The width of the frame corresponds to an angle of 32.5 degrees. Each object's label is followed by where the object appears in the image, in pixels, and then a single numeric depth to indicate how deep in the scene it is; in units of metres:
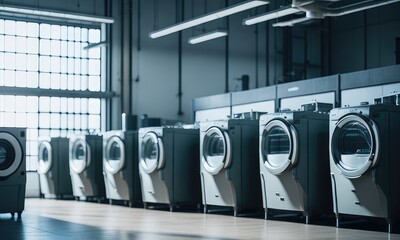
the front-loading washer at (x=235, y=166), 9.21
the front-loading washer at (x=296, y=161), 8.18
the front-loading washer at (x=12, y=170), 8.80
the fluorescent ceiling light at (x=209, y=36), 12.35
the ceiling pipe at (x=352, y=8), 10.23
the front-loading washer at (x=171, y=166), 10.16
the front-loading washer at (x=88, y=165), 12.28
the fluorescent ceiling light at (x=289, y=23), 11.82
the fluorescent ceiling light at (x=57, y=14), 11.21
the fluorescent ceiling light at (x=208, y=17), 9.96
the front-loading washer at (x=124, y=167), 11.18
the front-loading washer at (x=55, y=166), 13.14
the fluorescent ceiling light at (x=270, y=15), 10.50
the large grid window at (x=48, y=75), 13.84
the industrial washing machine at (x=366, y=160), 7.14
